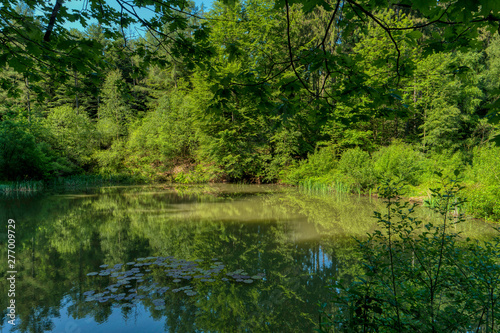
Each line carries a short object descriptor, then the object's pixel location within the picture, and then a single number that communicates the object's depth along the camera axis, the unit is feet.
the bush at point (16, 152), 45.83
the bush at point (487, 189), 22.74
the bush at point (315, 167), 52.65
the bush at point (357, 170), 41.75
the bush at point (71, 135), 62.03
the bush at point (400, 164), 38.35
